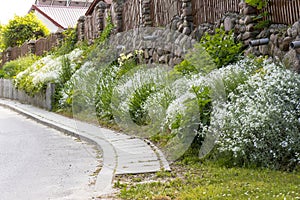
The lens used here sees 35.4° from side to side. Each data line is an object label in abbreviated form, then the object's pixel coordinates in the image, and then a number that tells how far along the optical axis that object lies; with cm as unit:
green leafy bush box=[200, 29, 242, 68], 856
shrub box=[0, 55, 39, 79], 2323
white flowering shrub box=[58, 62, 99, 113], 1271
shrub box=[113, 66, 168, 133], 967
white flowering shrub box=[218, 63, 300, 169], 597
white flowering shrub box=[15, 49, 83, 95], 1608
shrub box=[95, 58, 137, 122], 1134
